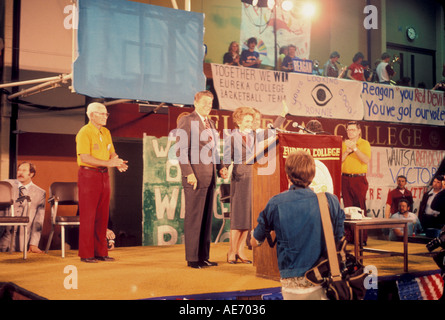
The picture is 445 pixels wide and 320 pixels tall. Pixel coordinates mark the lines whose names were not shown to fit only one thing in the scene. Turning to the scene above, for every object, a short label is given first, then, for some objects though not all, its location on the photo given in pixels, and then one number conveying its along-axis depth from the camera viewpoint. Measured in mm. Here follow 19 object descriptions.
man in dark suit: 5633
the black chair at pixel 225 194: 8364
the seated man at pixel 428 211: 9180
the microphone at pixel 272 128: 4886
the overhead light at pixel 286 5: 10289
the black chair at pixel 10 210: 6696
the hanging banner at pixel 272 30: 11711
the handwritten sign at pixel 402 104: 10672
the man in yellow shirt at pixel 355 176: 7710
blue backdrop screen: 6918
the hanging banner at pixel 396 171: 10633
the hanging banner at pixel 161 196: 8523
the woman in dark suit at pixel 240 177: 6121
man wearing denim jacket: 3270
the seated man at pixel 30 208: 7875
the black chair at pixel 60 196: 7676
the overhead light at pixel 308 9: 11580
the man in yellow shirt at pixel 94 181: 6219
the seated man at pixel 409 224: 9609
